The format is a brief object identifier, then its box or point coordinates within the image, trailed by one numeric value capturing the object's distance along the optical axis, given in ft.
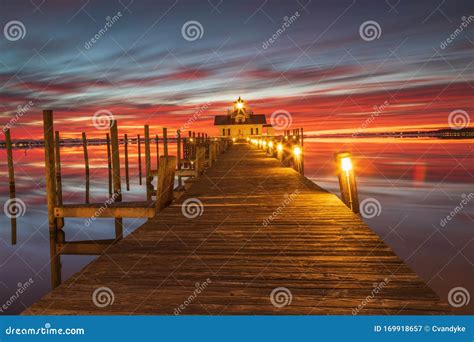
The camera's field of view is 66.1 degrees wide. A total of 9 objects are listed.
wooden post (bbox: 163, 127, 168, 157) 71.29
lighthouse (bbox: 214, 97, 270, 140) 272.51
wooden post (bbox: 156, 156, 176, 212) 22.52
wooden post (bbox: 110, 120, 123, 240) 38.45
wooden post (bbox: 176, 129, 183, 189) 88.74
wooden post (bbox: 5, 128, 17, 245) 47.15
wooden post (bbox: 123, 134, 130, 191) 76.27
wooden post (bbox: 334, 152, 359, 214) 23.02
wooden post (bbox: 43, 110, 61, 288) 26.84
